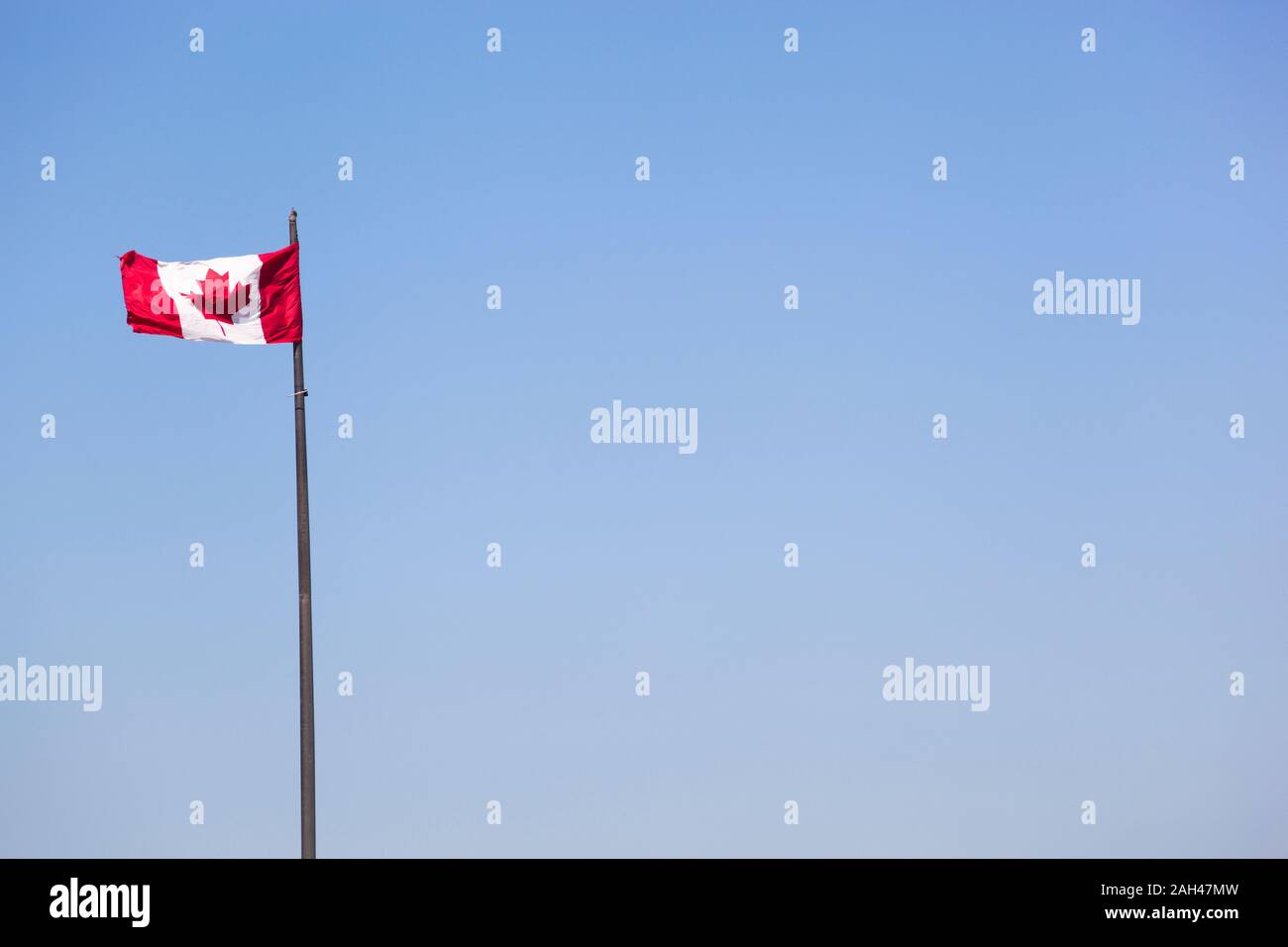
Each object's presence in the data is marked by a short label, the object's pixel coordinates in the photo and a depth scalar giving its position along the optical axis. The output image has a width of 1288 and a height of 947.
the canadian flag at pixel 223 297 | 35.38
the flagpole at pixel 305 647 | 32.38
